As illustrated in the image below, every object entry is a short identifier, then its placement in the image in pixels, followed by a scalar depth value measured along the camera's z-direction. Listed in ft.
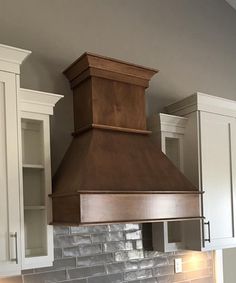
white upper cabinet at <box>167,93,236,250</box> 9.11
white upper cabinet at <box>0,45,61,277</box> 6.43
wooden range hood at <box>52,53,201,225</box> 6.75
